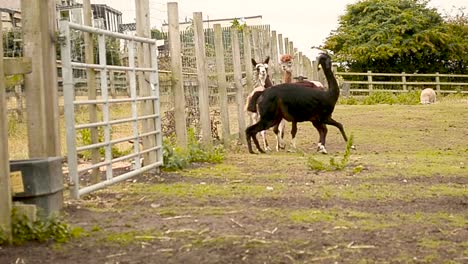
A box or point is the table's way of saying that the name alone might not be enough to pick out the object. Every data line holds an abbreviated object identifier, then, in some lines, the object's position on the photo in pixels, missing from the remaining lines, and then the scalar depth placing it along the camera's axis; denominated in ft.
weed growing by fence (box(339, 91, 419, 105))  116.32
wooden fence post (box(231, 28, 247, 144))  50.72
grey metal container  19.34
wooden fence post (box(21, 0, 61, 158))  20.79
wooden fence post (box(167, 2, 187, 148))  36.01
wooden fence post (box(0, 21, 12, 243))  17.48
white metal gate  23.13
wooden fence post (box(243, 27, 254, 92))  53.72
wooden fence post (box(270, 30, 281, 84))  65.70
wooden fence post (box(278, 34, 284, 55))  71.72
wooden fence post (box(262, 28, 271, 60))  63.41
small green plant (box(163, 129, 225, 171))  34.04
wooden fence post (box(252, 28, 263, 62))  59.60
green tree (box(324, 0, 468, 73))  164.96
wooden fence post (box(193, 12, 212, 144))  41.32
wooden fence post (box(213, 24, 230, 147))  46.20
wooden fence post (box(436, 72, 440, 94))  141.79
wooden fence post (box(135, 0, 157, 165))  32.50
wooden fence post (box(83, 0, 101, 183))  26.48
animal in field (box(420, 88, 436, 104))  112.27
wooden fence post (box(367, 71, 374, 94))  141.71
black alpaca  44.62
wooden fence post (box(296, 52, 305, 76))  91.19
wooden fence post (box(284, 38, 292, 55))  78.35
